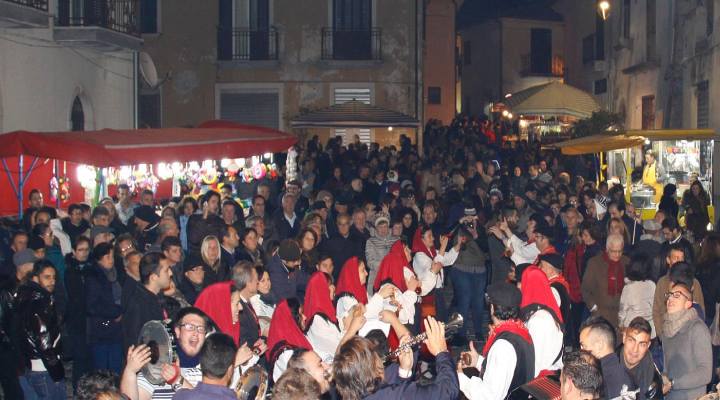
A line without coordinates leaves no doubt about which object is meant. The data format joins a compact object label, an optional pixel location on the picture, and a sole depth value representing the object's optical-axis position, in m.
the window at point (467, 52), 56.66
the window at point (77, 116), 21.95
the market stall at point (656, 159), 18.89
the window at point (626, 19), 32.38
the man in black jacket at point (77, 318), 9.92
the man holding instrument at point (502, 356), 7.07
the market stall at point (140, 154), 13.71
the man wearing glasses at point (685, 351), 8.01
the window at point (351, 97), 32.25
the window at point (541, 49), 50.97
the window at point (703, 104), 24.06
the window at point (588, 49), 41.47
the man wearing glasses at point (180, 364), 6.78
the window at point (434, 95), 51.50
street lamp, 26.82
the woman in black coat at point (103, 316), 9.90
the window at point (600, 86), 36.60
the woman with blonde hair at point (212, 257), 10.86
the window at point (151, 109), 32.38
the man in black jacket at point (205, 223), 13.20
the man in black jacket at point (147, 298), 8.84
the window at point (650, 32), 29.47
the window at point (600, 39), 37.50
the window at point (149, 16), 32.25
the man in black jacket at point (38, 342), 8.85
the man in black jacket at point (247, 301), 8.89
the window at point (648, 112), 29.98
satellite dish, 25.34
